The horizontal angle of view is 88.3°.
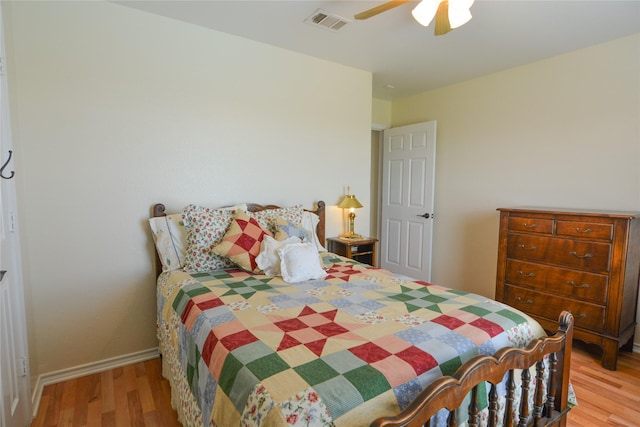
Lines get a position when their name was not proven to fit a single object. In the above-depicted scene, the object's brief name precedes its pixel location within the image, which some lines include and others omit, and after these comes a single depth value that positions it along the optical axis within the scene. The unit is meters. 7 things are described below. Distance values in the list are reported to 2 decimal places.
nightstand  3.17
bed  0.97
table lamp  3.30
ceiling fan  1.67
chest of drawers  2.29
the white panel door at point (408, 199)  3.93
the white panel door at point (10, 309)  1.41
